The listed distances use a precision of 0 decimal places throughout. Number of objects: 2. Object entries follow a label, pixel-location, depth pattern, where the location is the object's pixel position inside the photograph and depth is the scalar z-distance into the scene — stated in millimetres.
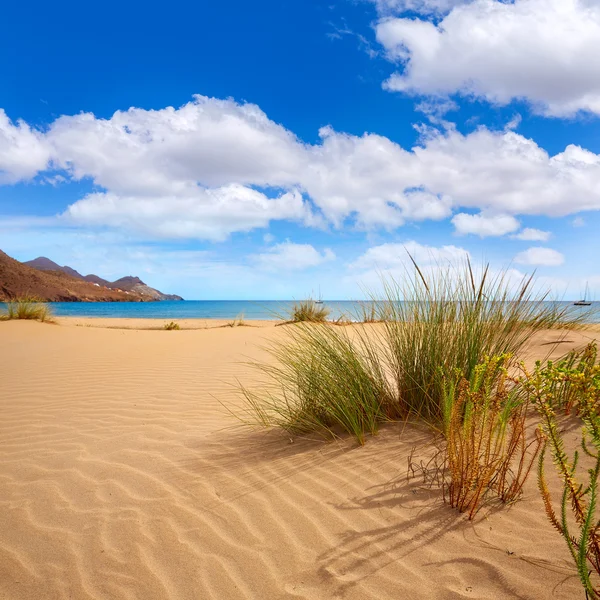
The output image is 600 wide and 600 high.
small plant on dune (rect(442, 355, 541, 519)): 2355
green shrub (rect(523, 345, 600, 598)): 1617
